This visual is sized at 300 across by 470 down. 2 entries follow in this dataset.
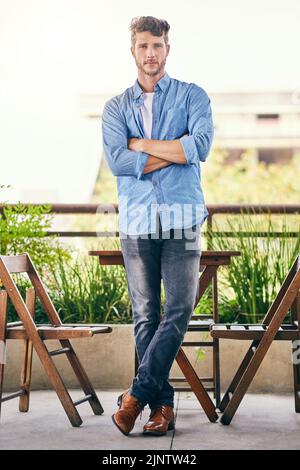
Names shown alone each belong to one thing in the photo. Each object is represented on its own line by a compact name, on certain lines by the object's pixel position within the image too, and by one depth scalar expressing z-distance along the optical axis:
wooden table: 3.46
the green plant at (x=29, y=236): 4.54
